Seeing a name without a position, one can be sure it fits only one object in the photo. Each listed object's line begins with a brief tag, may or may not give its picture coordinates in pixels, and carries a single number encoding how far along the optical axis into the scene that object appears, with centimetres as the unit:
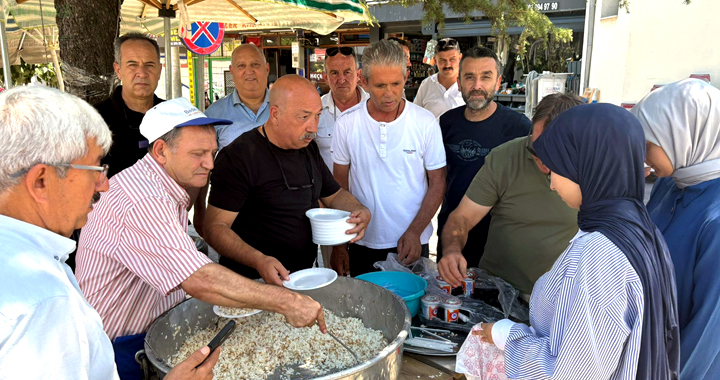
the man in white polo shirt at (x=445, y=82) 455
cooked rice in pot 169
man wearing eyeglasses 80
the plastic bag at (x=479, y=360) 149
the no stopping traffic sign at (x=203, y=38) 643
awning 555
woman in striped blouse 119
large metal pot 136
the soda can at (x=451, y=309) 186
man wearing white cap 154
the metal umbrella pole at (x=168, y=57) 483
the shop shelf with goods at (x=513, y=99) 1115
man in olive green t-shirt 218
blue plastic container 195
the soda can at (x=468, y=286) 207
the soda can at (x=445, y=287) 207
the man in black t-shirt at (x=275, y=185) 226
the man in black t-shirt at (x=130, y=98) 290
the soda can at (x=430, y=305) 189
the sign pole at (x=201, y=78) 652
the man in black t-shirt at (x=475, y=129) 314
